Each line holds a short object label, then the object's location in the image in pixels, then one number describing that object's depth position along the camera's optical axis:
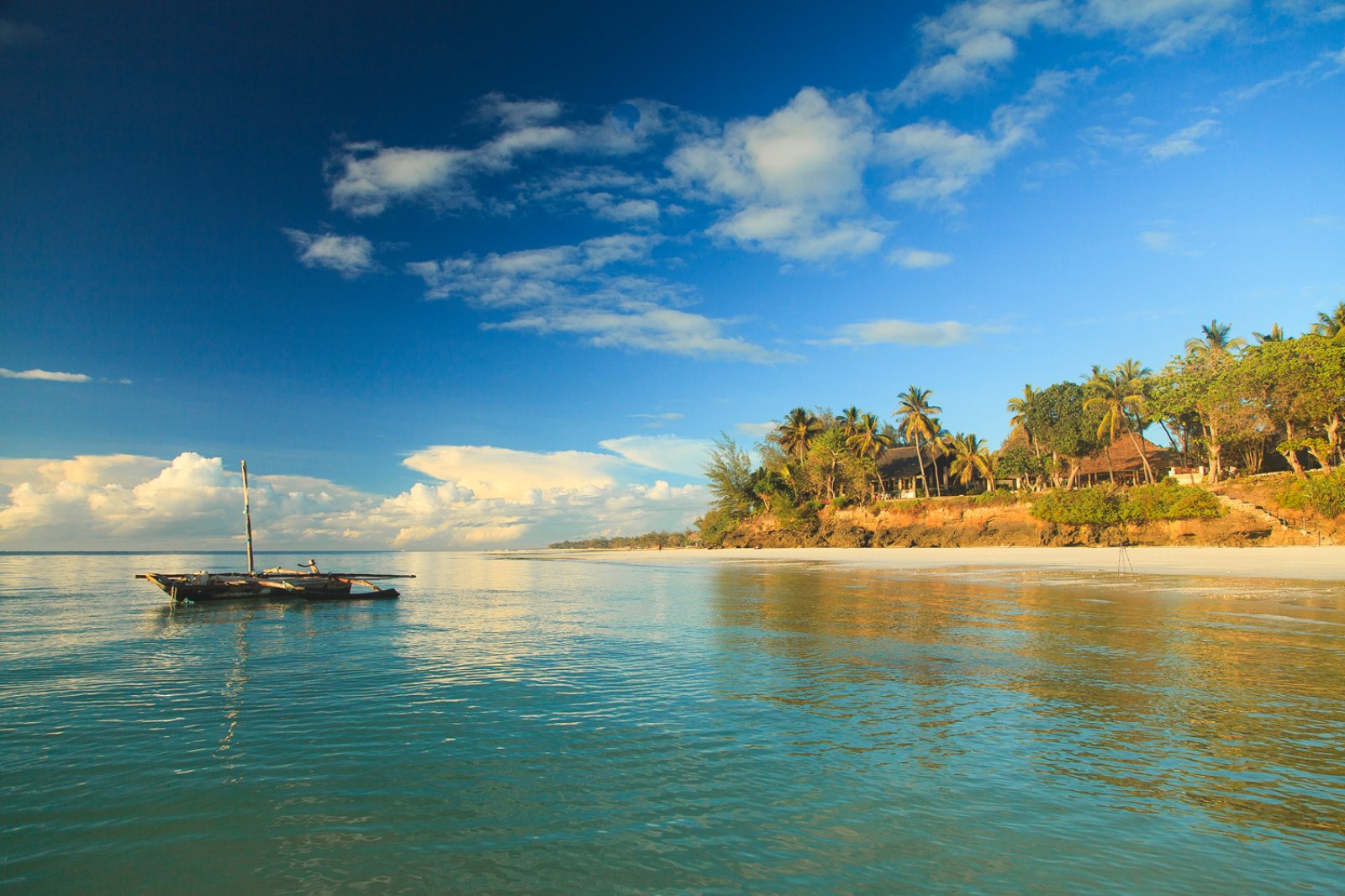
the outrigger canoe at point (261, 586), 27.09
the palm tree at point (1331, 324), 45.28
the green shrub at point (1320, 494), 35.31
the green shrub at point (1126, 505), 41.44
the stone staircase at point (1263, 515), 36.22
